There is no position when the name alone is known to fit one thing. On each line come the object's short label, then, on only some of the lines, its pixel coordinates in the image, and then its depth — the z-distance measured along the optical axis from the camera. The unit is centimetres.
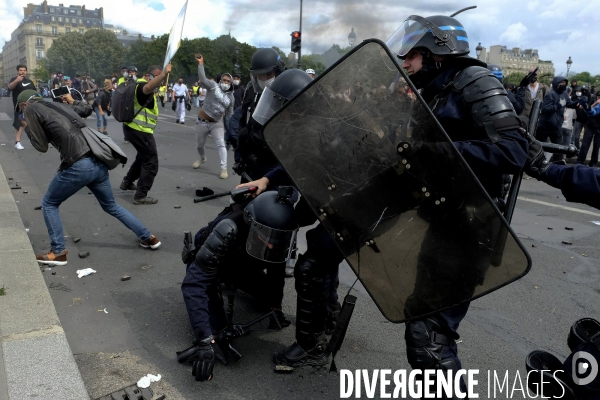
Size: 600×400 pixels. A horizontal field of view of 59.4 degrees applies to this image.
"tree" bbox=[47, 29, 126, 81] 8231
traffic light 1916
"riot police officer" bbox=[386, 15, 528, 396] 199
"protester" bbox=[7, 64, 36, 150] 1095
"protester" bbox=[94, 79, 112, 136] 1328
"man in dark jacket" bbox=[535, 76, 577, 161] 939
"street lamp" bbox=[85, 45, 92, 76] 8050
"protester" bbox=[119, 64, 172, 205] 648
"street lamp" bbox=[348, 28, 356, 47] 1173
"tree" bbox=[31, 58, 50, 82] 9581
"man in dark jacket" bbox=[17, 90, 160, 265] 420
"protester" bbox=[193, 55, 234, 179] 827
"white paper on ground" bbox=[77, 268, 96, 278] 417
